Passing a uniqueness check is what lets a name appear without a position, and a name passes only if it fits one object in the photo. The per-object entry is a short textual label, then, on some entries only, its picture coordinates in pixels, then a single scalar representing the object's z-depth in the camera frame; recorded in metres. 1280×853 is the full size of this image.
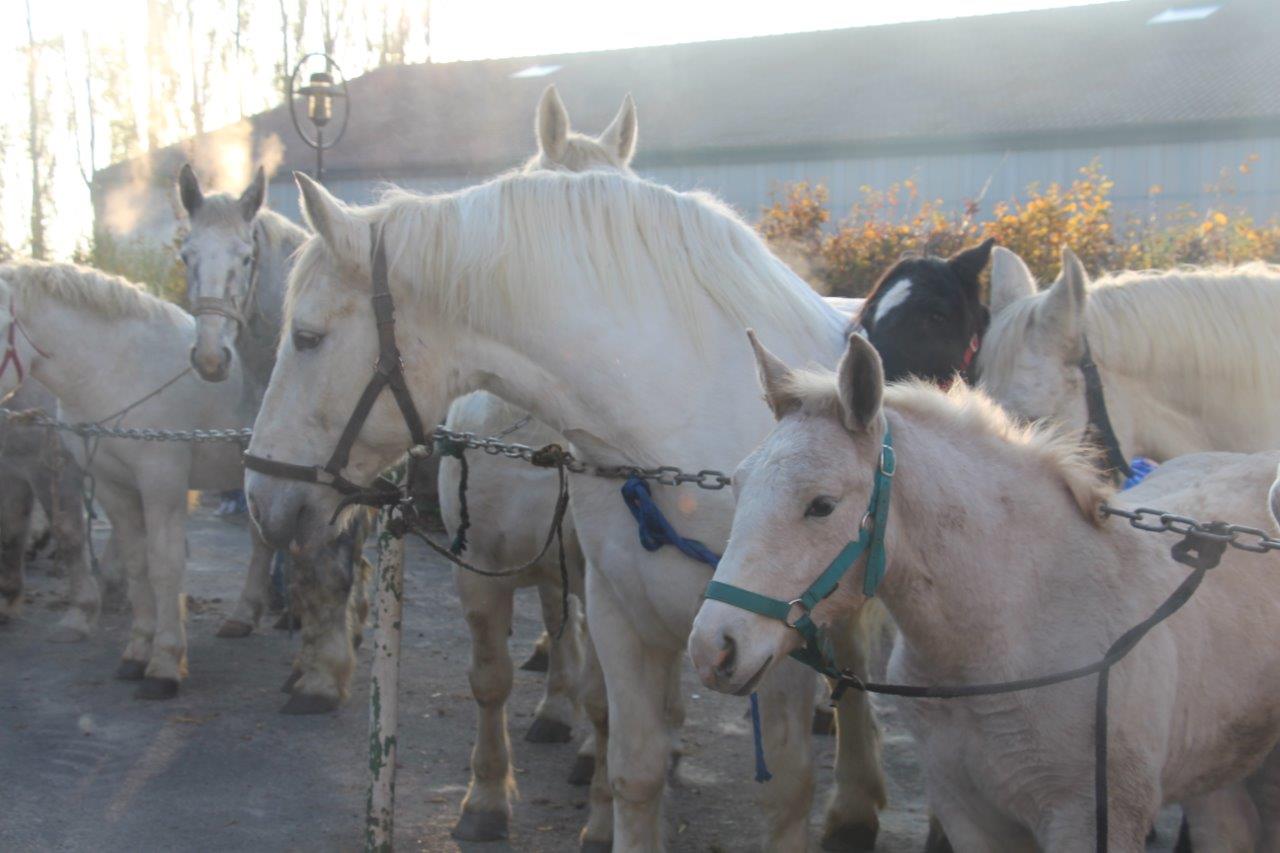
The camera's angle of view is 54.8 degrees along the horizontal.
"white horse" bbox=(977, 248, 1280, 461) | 4.00
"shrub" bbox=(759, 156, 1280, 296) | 9.16
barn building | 22.66
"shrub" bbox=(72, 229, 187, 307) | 19.50
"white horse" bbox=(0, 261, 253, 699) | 6.53
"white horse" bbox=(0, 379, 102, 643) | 7.84
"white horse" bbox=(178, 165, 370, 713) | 6.23
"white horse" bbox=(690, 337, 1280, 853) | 2.33
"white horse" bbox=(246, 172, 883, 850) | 3.19
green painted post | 4.06
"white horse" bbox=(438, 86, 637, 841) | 4.50
